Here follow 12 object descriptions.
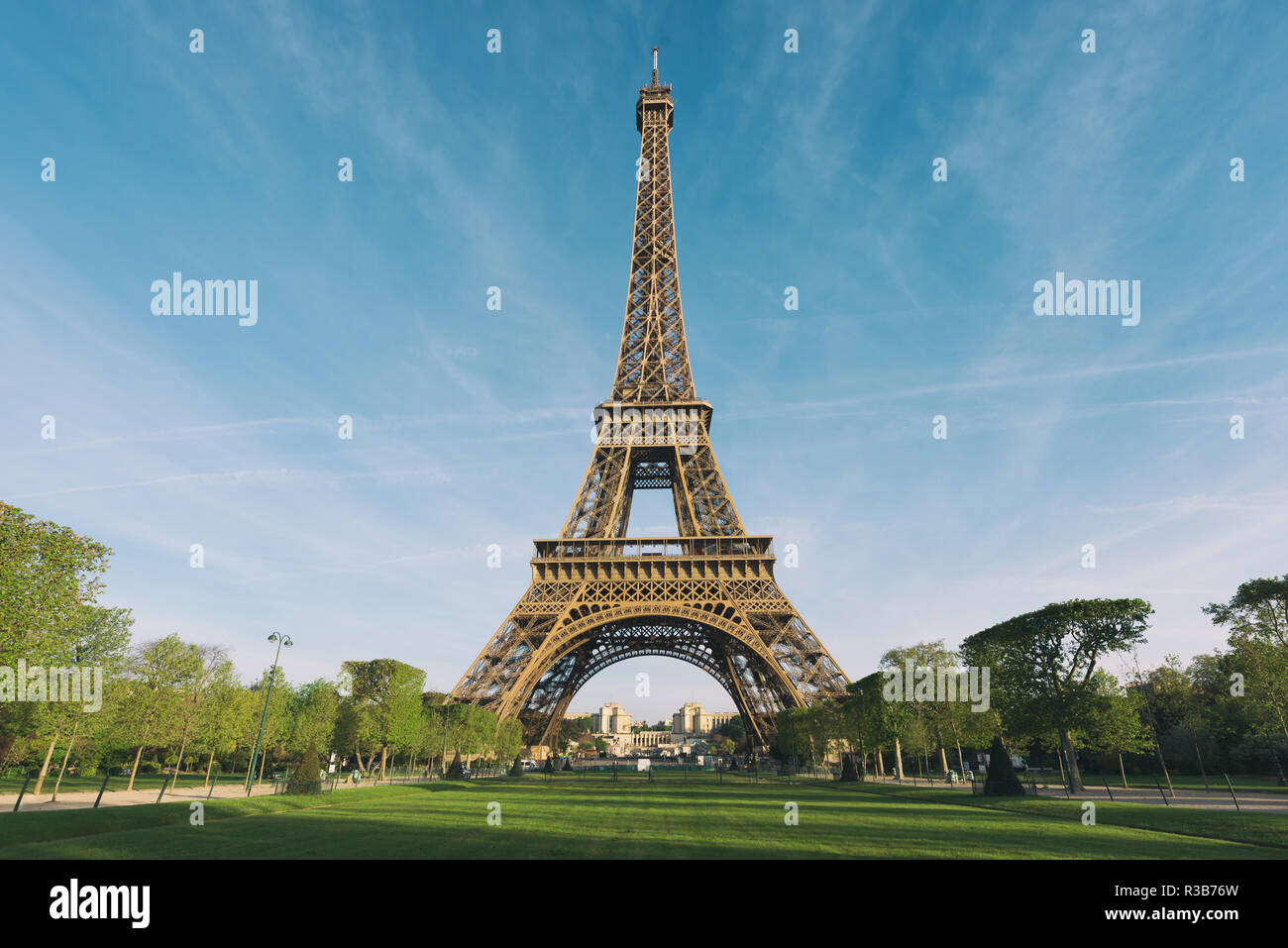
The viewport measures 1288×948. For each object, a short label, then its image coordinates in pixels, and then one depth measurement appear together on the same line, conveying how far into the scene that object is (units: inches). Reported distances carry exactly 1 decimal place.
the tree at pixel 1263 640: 1370.6
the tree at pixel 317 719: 1969.7
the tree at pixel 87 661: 1241.4
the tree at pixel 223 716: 1662.2
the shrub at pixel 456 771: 1817.2
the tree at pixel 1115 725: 1382.9
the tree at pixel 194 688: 1476.4
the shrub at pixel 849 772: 1652.3
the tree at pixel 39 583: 887.1
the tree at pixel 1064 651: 1406.3
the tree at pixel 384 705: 1905.8
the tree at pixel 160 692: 1416.1
